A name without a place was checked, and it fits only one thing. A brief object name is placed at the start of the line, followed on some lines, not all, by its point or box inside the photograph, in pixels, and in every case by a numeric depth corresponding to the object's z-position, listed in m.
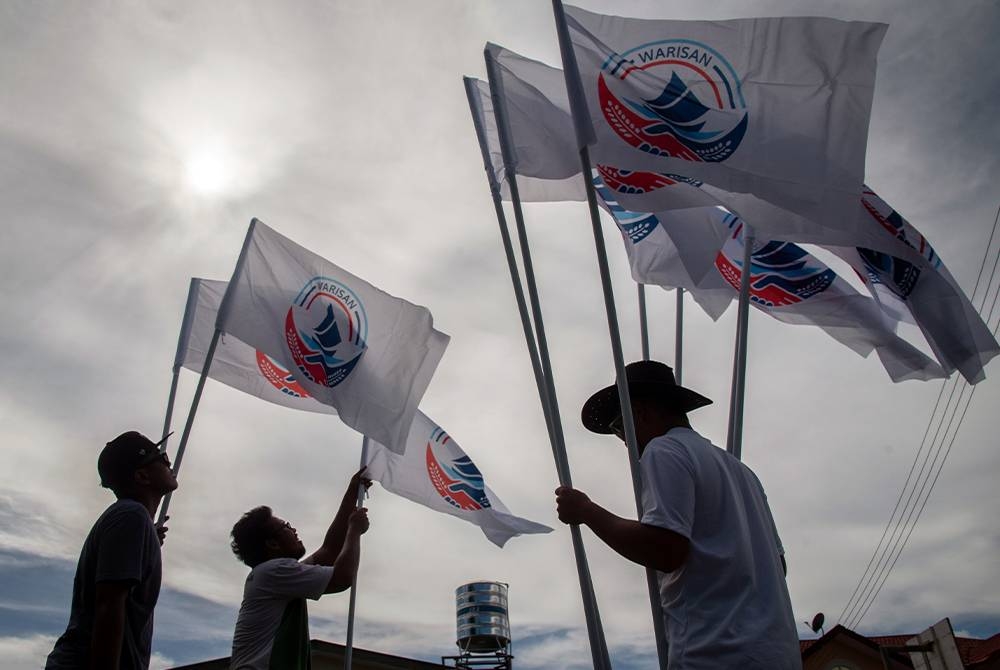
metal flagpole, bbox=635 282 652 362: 4.91
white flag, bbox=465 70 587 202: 4.52
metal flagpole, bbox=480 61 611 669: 3.17
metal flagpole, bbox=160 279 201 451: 6.21
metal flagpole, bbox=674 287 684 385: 4.74
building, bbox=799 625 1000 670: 23.50
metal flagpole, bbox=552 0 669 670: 2.98
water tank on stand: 16.50
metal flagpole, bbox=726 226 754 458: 4.13
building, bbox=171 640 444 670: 17.33
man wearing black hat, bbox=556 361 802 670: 2.53
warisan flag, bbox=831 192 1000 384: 5.12
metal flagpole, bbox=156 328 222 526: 4.79
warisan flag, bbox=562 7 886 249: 4.12
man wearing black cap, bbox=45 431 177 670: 3.02
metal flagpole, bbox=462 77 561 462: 3.94
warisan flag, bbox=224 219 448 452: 5.93
